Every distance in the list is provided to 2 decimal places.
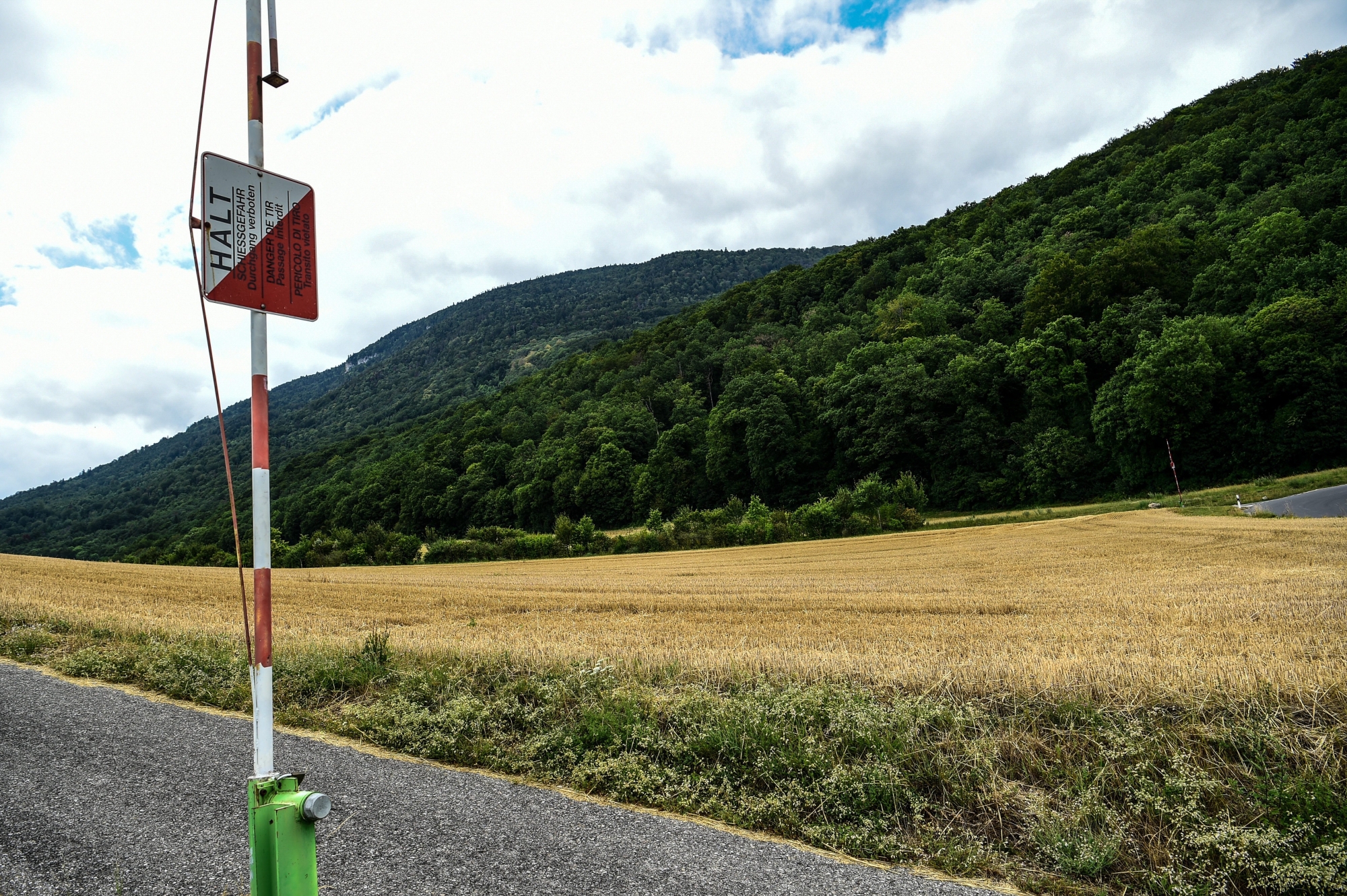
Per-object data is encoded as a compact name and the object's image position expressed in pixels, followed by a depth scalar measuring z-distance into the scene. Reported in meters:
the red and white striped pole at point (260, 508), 3.22
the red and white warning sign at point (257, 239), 3.47
